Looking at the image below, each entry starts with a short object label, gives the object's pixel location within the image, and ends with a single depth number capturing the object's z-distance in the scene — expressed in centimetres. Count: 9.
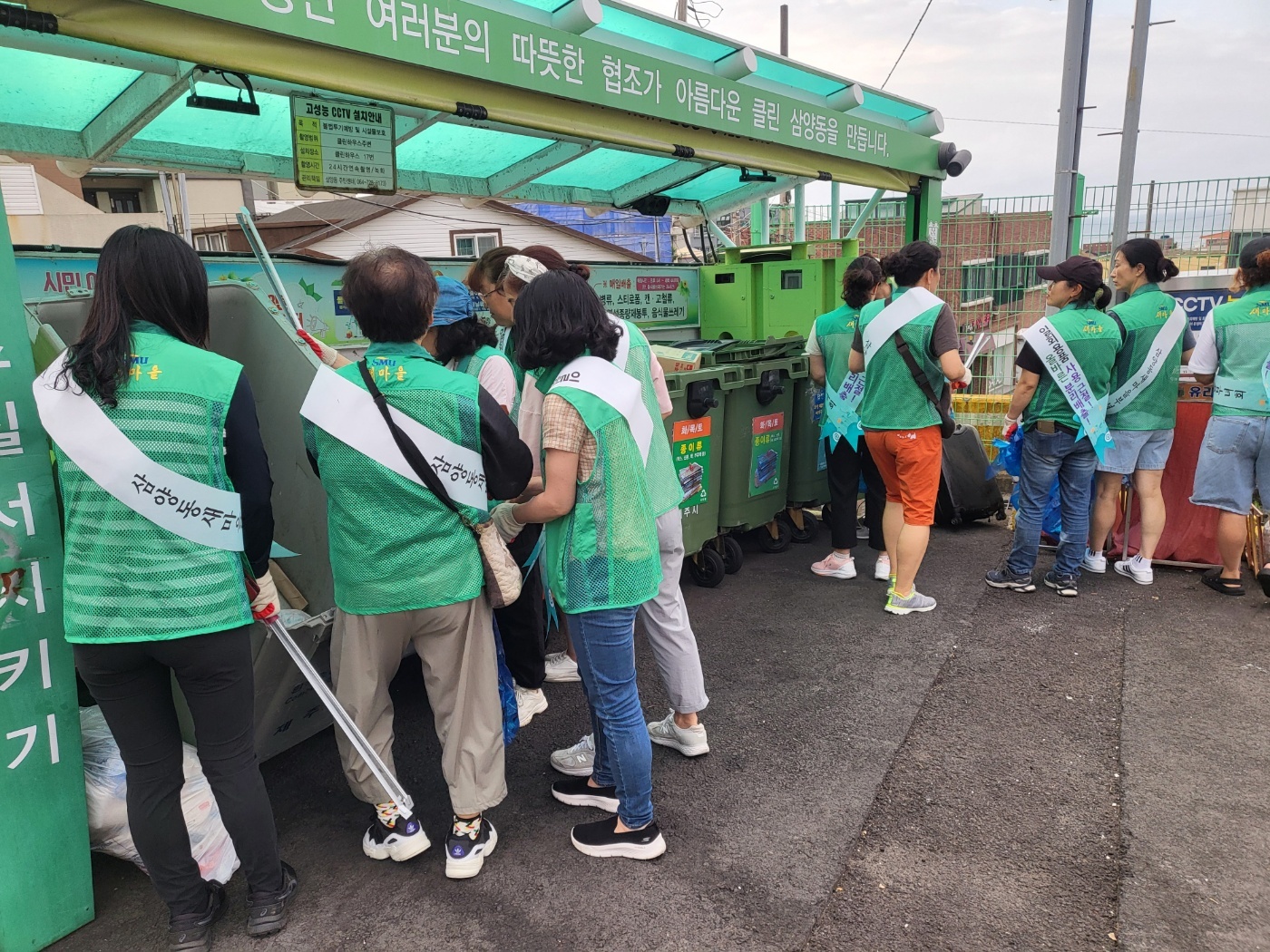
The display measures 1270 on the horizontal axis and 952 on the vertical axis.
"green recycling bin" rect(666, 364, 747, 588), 460
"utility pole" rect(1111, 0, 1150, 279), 691
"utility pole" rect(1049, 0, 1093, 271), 618
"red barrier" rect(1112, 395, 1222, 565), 494
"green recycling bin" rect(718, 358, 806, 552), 504
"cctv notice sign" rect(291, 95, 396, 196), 361
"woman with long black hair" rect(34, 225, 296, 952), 196
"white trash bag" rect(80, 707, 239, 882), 242
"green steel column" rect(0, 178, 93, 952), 212
